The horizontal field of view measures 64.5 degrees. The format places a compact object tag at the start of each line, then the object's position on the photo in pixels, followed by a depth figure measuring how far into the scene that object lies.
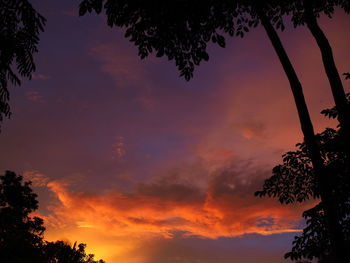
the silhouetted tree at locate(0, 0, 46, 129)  5.62
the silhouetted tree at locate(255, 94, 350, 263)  11.98
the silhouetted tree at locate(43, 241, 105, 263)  43.59
